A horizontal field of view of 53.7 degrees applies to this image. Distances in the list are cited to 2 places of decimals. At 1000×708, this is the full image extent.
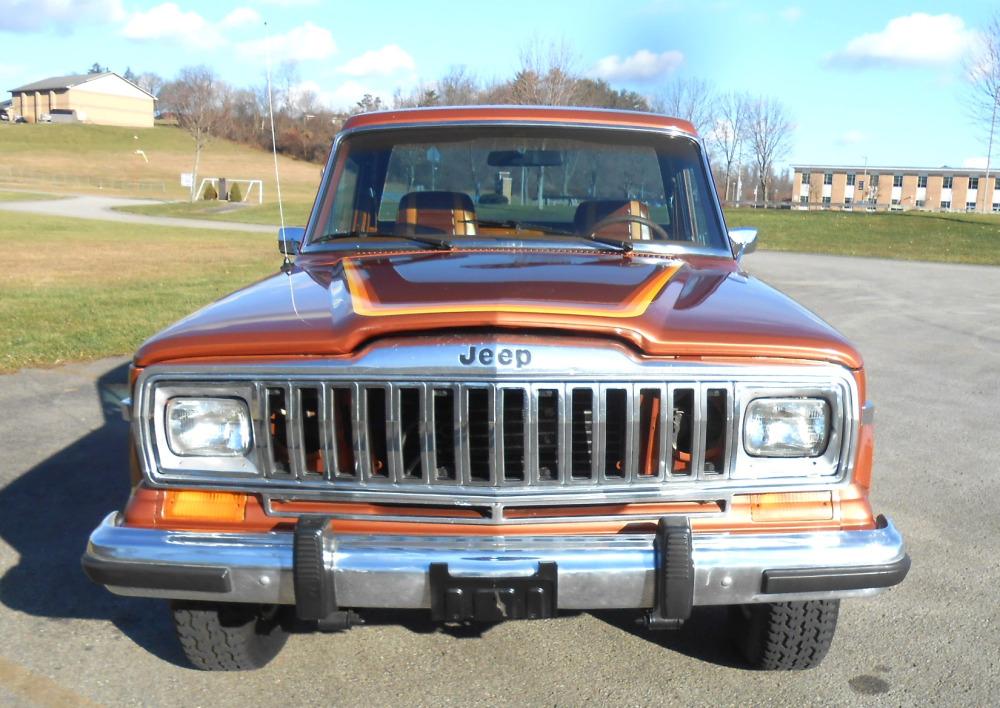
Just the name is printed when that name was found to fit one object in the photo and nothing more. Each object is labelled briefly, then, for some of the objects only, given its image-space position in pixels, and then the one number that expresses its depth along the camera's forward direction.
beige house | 110.62
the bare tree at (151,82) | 119.07
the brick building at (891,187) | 88.25
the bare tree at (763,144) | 68.25
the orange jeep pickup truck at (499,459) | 2.48
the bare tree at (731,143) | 60.19
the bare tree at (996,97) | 29.73
